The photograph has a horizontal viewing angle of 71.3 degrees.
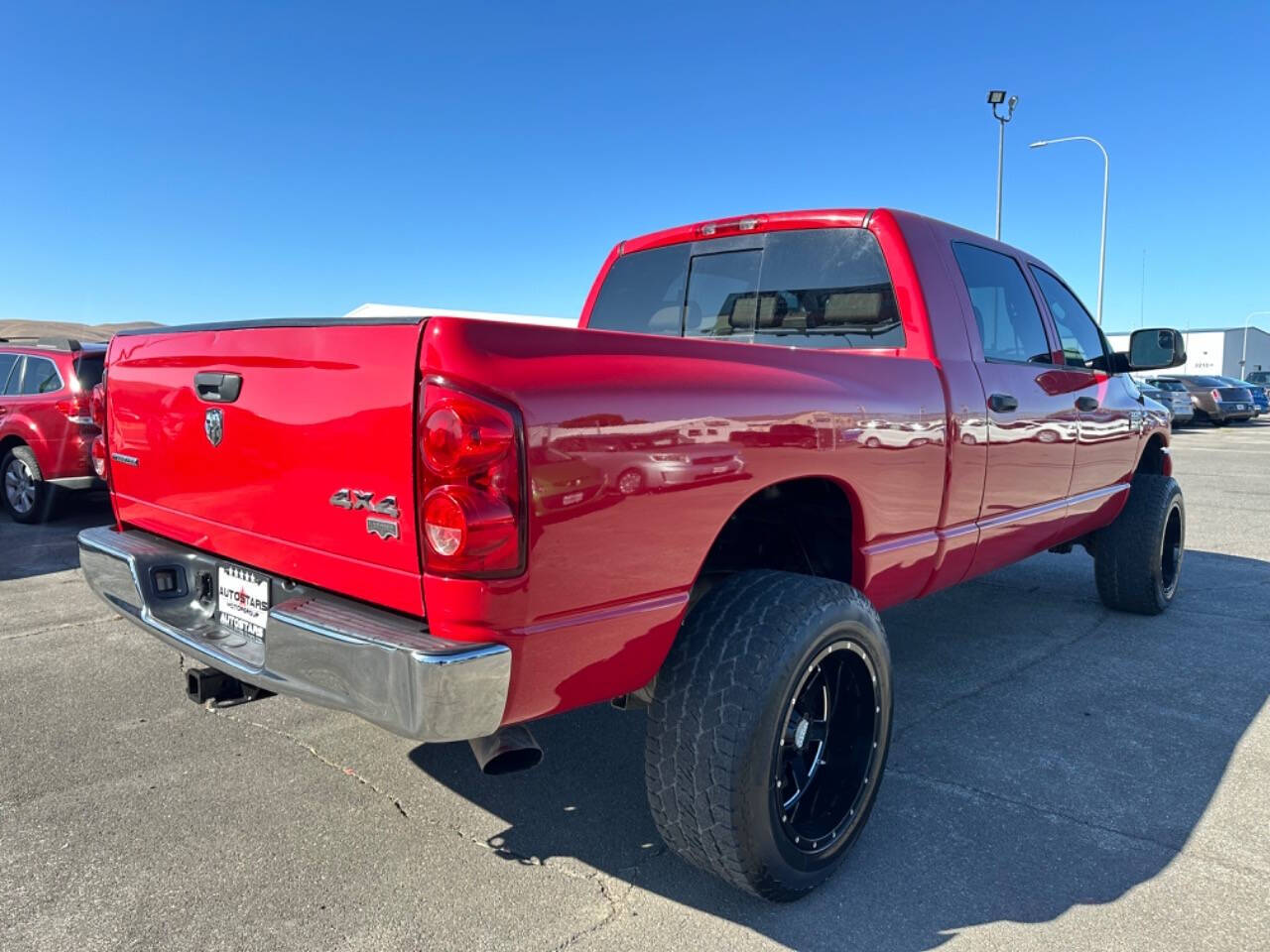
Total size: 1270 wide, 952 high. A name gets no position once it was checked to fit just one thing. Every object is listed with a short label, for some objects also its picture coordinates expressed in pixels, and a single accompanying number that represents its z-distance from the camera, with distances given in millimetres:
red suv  7719
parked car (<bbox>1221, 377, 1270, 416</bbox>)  27547
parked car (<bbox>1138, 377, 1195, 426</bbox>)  24594
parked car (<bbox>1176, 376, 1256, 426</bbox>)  26203
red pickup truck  1860
